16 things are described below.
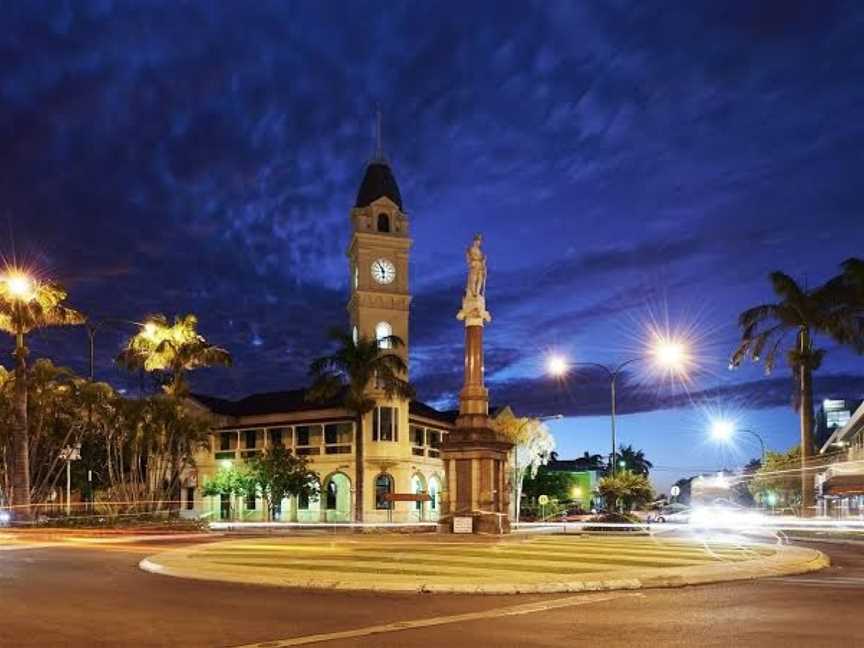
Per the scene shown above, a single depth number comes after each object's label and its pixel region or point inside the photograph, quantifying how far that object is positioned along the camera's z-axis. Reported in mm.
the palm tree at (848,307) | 41281
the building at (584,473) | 119312
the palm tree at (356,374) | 55000
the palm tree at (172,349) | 49406
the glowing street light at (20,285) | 38416
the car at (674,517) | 60469
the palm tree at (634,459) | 165625
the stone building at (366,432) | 64312
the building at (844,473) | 49250
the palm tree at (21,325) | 39312
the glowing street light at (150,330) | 49156
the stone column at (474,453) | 30109
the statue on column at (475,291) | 31172
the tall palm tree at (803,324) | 41822
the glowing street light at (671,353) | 39000
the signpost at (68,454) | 43188
